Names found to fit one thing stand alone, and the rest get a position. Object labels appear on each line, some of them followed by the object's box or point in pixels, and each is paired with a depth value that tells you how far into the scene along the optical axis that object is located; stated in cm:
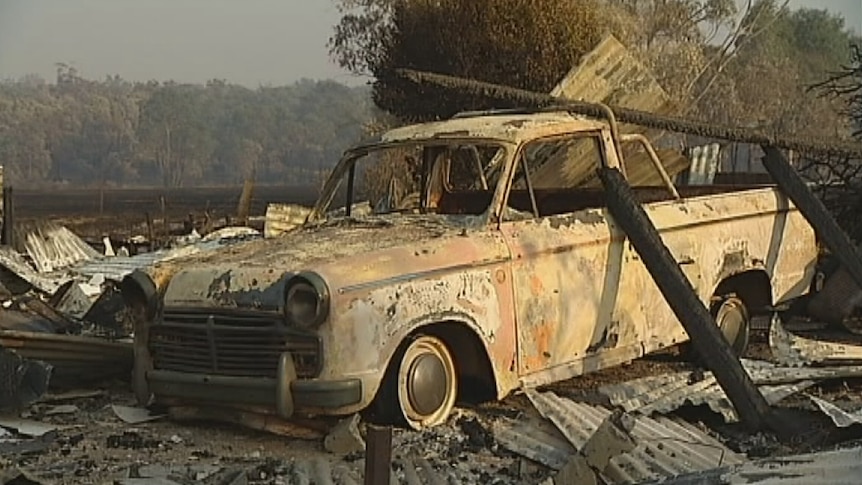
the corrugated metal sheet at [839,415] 597
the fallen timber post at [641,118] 848
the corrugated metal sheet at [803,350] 830
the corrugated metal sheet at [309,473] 549
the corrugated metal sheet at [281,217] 1567
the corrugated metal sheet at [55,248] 1599
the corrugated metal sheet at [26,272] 1354
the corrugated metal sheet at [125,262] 1295
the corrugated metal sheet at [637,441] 544
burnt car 609
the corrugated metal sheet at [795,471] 330
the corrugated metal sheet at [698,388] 680
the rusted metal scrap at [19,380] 717
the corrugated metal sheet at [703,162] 1533
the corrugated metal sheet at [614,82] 1441
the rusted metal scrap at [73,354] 784
